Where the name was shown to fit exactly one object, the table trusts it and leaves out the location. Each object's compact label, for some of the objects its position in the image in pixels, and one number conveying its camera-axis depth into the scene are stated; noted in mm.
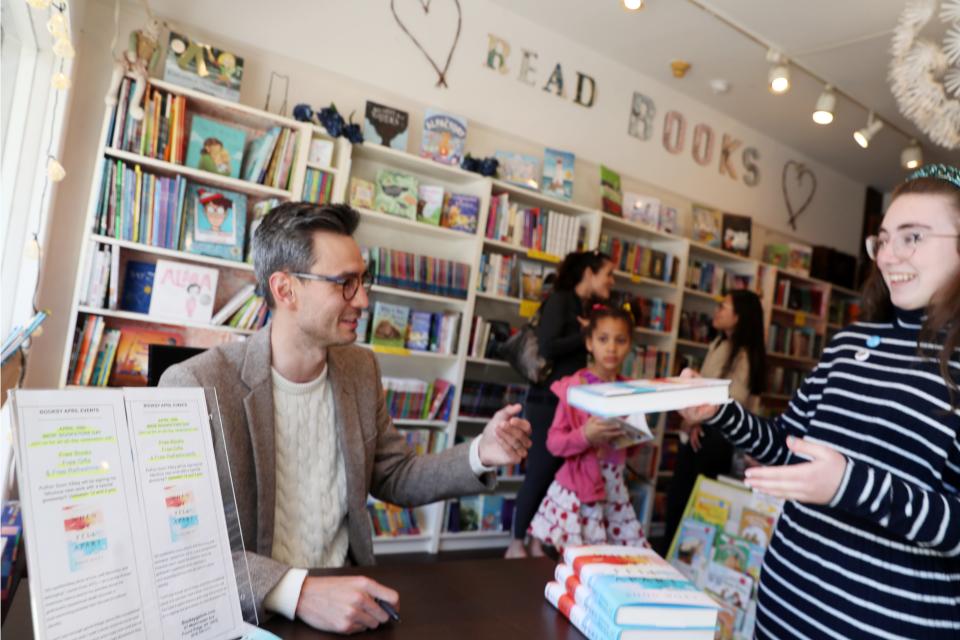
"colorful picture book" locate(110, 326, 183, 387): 2971
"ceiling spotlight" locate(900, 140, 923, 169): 4898
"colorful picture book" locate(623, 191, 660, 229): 4836
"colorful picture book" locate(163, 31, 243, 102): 3010
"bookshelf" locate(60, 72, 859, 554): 3018
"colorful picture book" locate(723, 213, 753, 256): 5465
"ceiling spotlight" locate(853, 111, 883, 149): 4098
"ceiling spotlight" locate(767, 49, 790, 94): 3943
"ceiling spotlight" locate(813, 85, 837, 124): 4020
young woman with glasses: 1070
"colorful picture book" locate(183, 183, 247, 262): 3080
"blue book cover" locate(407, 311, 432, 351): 3787
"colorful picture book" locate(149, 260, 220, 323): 3014
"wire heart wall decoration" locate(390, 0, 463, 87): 3816
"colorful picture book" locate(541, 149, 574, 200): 4367
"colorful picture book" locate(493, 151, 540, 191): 4215
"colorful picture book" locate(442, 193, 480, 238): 3914
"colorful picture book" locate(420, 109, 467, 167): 3846
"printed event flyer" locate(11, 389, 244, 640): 601
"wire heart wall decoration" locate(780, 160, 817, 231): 6148
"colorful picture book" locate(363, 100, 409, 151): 3662
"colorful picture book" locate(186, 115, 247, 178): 3074
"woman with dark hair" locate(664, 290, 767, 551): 4016
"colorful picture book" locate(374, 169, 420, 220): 3689
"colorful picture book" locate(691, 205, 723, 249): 5336
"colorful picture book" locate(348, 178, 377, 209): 3566
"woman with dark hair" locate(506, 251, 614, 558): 3119
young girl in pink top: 2662
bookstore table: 941
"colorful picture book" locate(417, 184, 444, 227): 3820
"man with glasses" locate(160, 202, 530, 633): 1346
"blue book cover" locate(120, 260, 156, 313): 3016
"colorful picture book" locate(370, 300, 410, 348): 3646
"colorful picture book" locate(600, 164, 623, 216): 4617
